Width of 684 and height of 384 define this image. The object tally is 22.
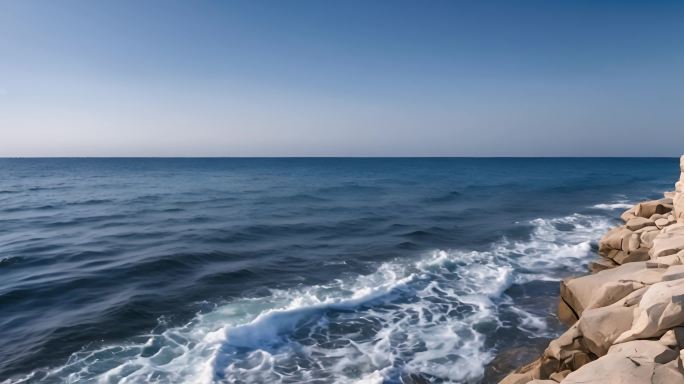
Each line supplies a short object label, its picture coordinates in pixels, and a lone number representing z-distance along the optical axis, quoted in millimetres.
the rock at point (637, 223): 18344
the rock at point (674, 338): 6566
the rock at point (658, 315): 6906
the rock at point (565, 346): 8016
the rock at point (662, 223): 17431
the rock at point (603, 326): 7820
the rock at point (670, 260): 10812
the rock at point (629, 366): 5887
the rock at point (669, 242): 12031
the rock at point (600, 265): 16906
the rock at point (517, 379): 7852
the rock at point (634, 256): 15336
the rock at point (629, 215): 22284
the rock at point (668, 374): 5711
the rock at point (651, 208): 20812
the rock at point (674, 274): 8797
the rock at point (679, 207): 16697
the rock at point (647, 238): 16188
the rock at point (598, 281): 10145
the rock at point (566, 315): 11926
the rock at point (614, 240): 18000
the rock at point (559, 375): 7395
